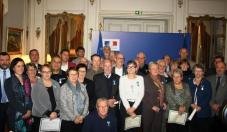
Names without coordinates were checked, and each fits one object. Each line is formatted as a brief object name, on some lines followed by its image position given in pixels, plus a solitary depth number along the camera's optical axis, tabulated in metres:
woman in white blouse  3.56
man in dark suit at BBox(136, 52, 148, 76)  4.26
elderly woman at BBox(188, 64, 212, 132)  3.75
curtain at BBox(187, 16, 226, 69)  6.53
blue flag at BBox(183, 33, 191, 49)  5.90
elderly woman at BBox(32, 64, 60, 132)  3.20
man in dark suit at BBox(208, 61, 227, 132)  3.89
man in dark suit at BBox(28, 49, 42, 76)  4.12
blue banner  5.79
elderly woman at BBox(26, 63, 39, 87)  3.45
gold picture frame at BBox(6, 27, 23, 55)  5.37
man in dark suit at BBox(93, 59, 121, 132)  3.58
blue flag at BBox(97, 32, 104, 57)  5.70
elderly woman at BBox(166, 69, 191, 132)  3.64
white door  6.75
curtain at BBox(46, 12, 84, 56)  6.44
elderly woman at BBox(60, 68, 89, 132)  3.21
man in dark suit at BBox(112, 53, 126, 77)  3.86
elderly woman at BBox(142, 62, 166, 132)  3.63
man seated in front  2.97
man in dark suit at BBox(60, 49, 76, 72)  4.23
